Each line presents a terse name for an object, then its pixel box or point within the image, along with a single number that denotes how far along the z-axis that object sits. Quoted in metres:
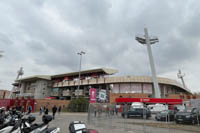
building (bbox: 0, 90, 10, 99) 85.41
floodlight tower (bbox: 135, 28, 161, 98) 51.42
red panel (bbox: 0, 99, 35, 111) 35.29
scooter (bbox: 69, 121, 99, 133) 4.02
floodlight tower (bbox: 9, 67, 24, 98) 79.59
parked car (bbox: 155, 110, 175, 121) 14.99
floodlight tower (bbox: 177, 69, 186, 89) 92.56
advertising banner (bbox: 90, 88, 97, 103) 21.45
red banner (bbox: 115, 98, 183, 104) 39.72
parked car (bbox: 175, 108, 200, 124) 13.48
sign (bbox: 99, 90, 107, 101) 24.89
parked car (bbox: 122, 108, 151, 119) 13.95
